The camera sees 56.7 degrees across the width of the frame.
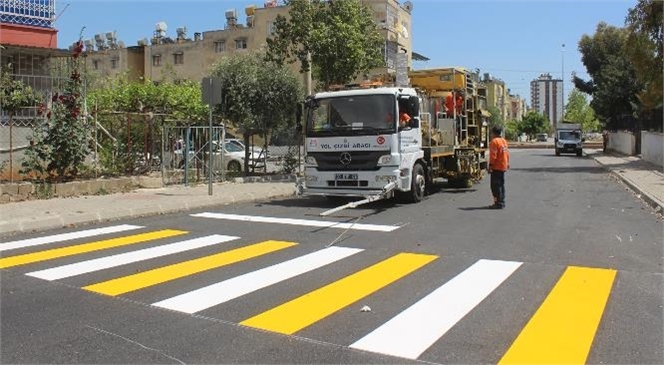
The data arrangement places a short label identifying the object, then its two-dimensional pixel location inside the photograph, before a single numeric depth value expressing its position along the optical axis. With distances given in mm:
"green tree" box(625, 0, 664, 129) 26656
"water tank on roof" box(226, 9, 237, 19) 61750
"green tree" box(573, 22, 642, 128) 42750
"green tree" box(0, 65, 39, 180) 17031
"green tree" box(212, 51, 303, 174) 20547
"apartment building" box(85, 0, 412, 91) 55125
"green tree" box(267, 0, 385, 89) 21453
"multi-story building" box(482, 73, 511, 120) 114750
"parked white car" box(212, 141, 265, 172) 23562
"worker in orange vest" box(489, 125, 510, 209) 13773
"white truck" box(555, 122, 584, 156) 47719
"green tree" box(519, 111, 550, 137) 111875
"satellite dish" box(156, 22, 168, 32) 66500
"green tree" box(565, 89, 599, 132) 98625
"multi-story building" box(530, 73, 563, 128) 171875
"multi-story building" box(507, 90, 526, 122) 161125
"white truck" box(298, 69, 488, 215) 13695
